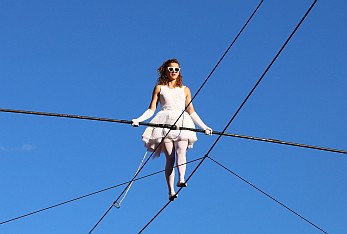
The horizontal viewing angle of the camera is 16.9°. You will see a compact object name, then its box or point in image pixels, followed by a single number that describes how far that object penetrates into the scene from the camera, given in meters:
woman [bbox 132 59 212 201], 11.32
